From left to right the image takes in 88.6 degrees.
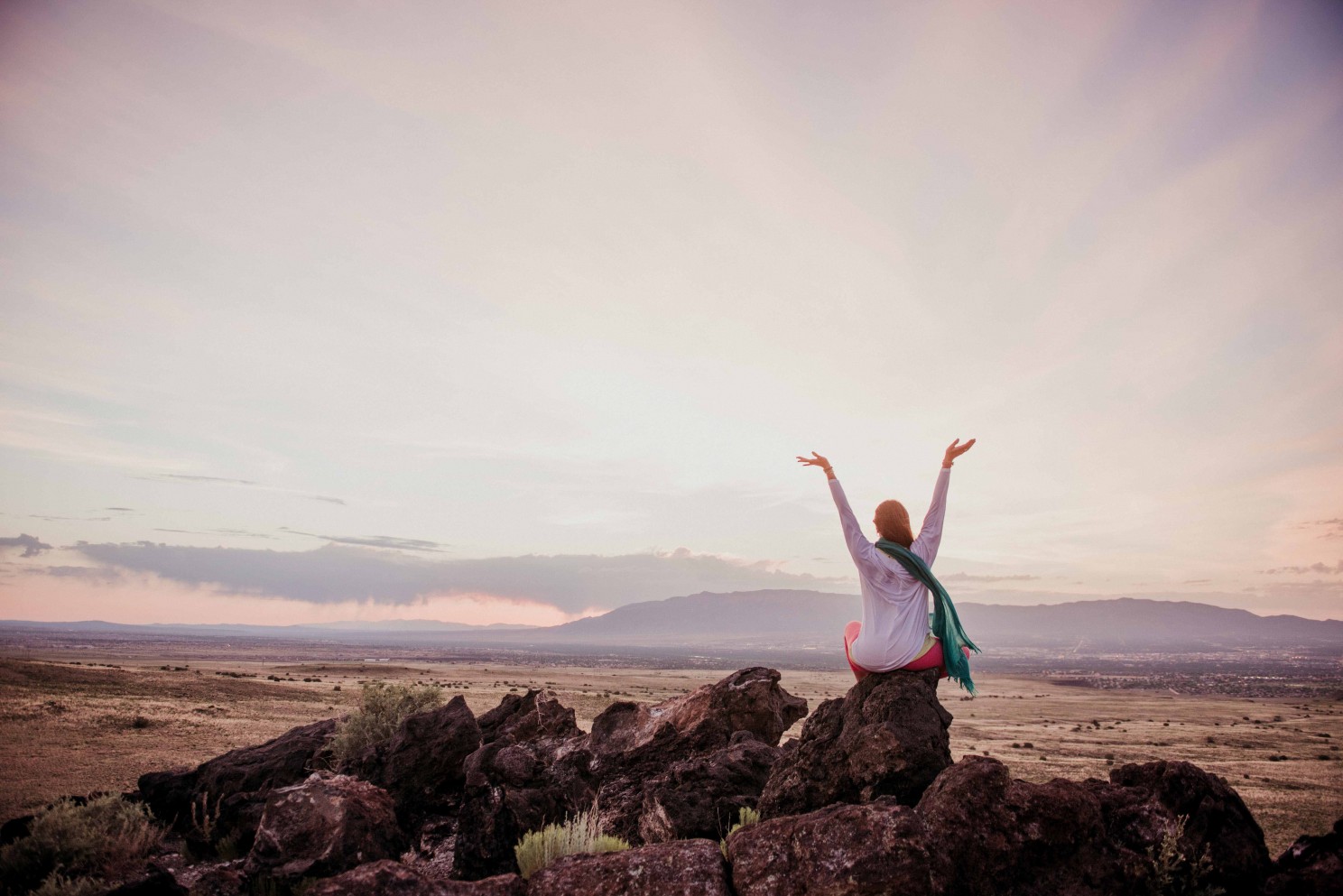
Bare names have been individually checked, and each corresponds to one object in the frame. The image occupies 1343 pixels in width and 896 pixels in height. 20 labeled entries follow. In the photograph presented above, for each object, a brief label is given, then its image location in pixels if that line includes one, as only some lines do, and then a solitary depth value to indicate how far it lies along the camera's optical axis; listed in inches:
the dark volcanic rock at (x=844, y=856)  212.1
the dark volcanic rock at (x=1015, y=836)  226.2
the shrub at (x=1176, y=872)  235.3
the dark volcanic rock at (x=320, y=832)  281.7
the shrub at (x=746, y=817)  311.6
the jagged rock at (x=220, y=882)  267.3
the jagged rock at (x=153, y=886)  240.1
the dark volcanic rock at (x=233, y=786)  365.1
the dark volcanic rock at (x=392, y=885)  207.3
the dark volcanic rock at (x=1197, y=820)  245.0
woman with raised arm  290.8
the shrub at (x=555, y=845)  273.6
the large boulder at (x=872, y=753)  279.0
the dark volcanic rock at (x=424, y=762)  399.2
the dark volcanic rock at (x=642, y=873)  225.5
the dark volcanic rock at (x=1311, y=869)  213.5
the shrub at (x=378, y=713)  486.9
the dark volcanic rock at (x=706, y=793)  321.7
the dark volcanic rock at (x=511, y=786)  304.0
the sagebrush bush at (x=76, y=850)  288.8
